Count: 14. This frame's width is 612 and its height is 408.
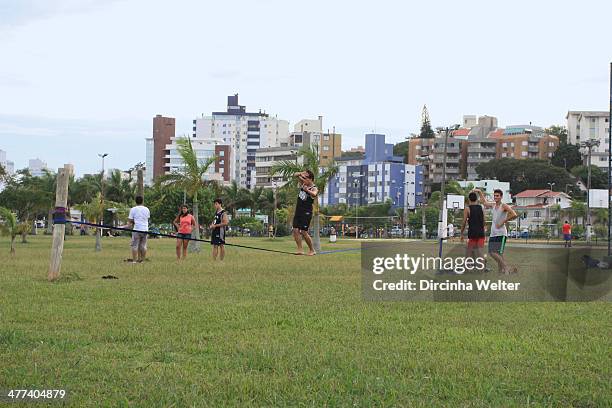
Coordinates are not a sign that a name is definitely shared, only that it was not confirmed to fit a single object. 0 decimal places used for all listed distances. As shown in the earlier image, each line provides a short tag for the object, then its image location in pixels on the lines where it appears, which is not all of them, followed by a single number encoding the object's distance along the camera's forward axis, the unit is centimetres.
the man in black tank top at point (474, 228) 1689
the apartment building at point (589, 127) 17262
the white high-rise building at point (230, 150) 19462
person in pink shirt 2447
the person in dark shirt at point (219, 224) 2243
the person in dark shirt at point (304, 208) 1305
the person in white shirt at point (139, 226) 2275
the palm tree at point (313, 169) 3644
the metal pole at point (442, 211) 1479
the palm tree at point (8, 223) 3426
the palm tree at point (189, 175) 3516
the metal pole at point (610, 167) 2298
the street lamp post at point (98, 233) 3522
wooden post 1590
